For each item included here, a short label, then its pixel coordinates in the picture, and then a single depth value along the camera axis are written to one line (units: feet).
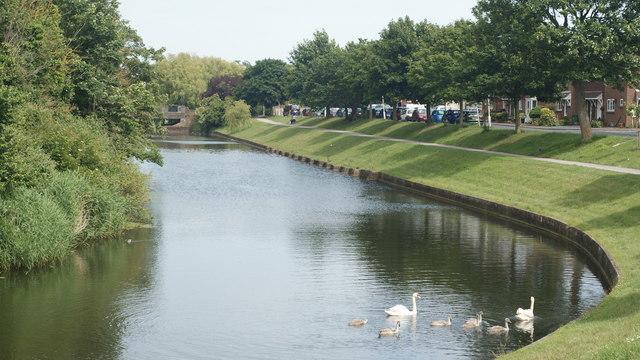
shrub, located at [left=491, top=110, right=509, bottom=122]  379.33
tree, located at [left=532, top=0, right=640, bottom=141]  210.59
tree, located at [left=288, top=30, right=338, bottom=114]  467.11
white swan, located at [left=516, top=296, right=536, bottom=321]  100.32
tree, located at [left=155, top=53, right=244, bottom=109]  648.79
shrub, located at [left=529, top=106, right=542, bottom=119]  346.42
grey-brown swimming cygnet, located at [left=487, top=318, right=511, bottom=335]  96.53
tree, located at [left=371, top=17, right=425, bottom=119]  356.55
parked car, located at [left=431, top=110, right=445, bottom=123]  374.73
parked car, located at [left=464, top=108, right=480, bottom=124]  366.24
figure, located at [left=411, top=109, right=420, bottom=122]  389.80
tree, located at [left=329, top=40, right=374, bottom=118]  378.32
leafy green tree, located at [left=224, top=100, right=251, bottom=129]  535.23
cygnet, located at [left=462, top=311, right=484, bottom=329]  97.76
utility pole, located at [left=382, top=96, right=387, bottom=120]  444.23
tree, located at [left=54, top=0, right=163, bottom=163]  181.37
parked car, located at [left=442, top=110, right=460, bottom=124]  360.17
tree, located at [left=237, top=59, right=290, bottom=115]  636.48
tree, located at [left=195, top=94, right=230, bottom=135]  567.59
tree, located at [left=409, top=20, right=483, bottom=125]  261.44
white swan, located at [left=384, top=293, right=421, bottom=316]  101.71
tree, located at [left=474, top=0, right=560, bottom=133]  229.45
